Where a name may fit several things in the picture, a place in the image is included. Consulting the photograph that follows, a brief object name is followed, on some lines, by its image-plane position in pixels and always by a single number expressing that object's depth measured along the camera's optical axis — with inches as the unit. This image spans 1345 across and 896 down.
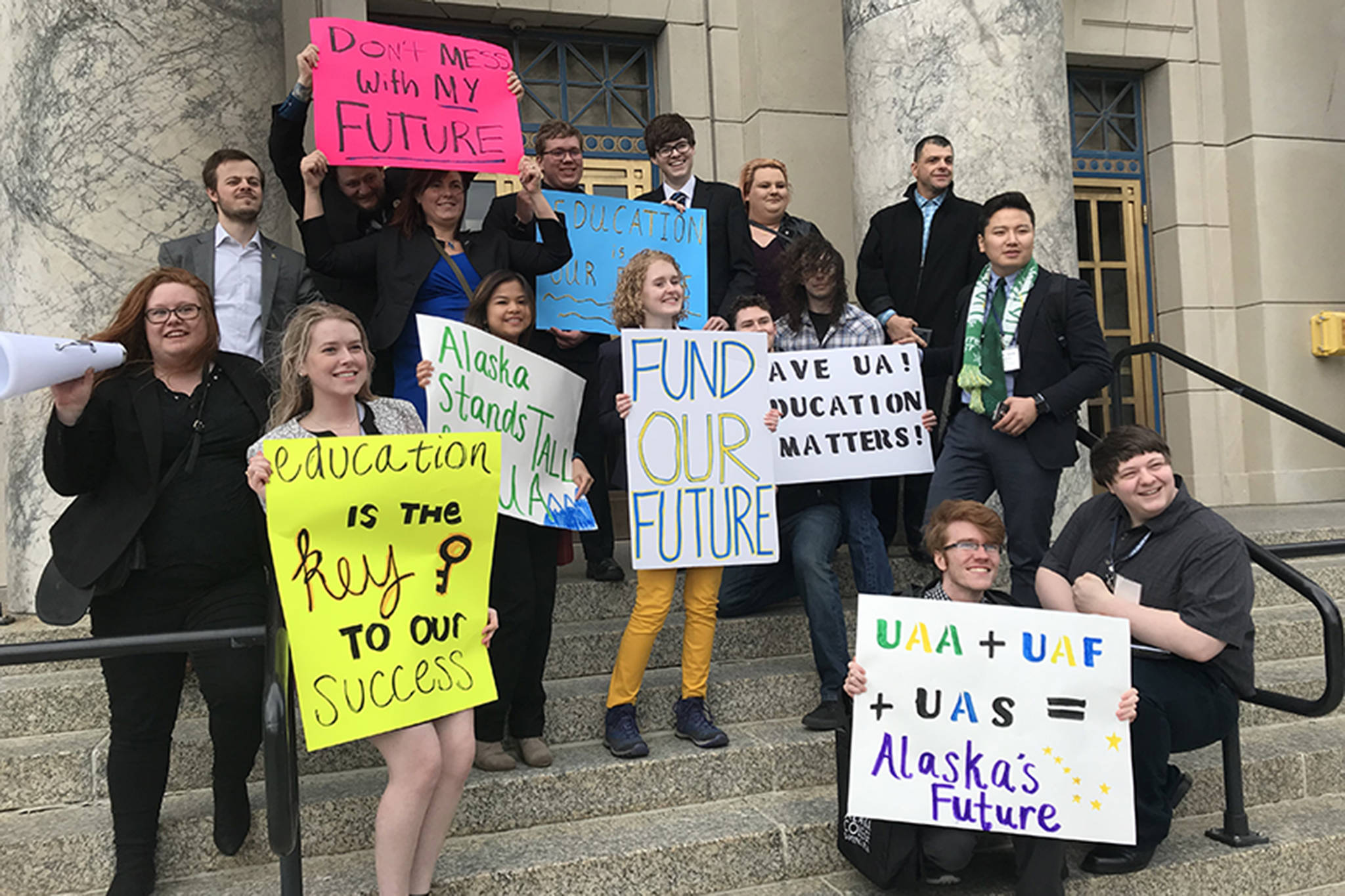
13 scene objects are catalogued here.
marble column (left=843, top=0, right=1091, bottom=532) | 242.1
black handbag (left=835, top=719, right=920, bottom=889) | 133.9
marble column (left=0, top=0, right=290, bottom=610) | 199.3
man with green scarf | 177.3
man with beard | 170.6
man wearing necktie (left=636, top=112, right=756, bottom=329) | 208.5
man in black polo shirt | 141.6
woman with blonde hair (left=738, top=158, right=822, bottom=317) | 213.3
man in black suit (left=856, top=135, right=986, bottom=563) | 216.5
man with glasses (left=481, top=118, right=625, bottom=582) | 192.1
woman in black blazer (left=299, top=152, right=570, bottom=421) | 169.9
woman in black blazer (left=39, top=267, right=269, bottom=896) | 128.3
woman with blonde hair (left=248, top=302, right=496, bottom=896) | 118.8
